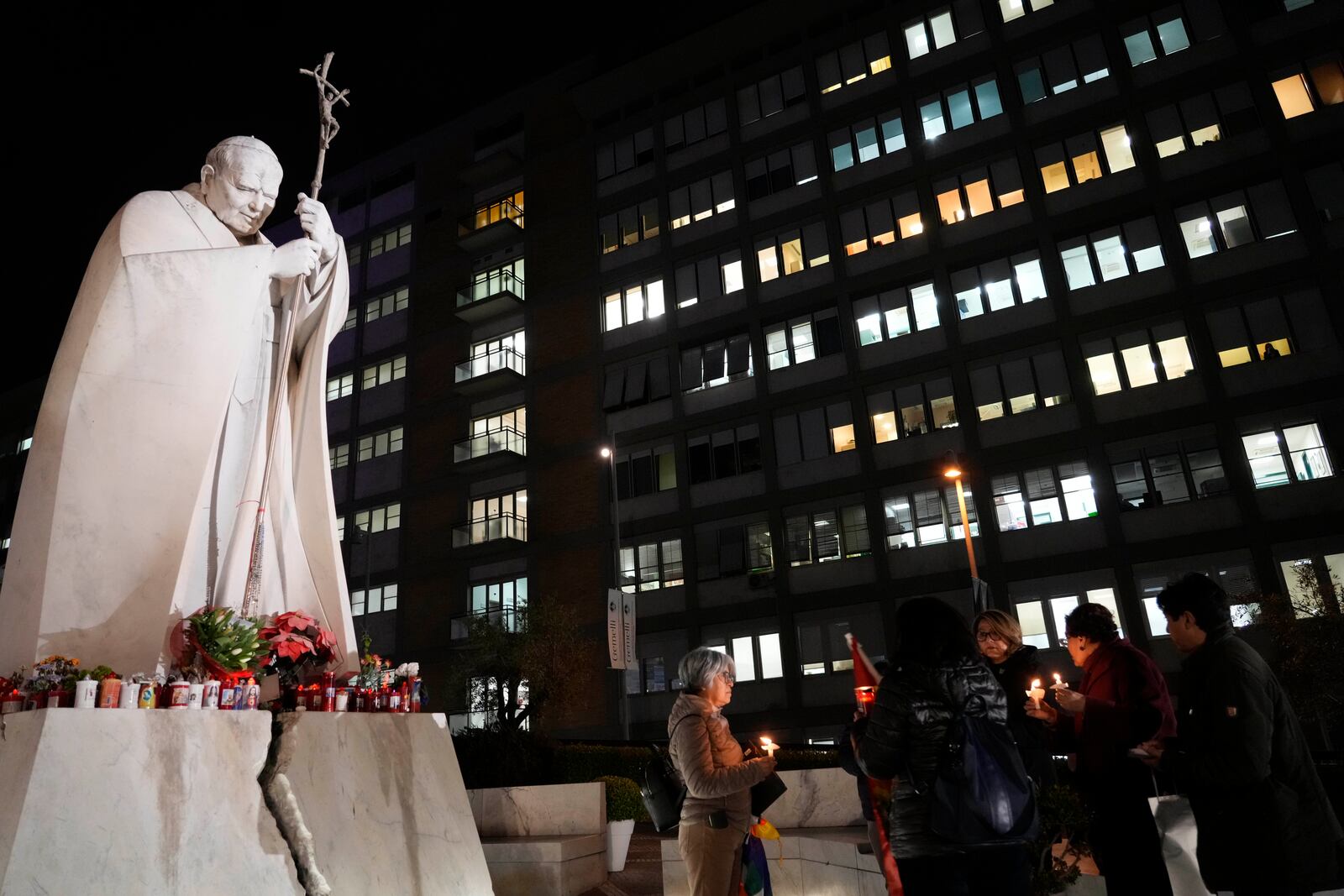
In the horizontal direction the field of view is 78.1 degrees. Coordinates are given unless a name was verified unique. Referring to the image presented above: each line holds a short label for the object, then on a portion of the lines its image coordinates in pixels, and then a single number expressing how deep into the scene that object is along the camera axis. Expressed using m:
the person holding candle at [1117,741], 4.23
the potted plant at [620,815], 9.77
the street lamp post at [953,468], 18.44
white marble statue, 5.56
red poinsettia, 6.06
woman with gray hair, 4.15
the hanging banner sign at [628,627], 24.38
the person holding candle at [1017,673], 4.25
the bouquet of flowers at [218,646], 5.34
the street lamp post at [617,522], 27.97
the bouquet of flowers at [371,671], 6.31
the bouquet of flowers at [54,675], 4.47
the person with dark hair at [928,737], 3.16
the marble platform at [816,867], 5.93
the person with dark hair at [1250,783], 3.36
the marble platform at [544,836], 7.78
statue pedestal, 3.93
